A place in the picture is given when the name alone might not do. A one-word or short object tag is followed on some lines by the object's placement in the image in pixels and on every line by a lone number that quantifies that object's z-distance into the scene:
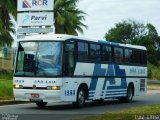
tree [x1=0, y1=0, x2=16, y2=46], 40.09
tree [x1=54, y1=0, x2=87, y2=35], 47.78
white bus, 20.70
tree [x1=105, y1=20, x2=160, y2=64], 98.94
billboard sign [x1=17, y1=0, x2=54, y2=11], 31.11
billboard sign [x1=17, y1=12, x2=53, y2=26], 30.78
